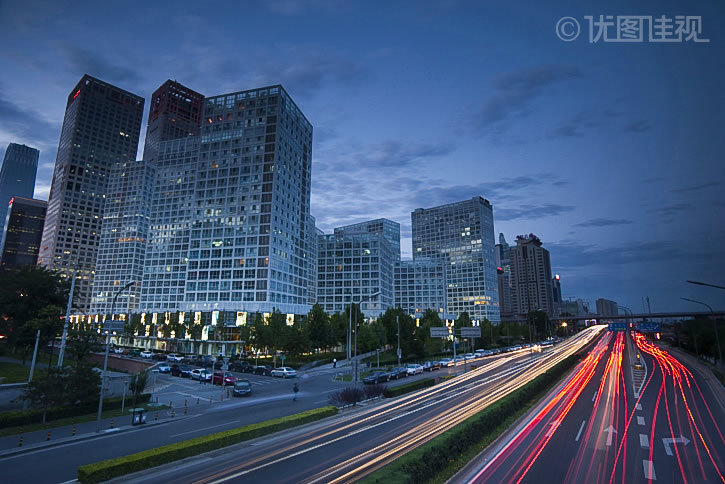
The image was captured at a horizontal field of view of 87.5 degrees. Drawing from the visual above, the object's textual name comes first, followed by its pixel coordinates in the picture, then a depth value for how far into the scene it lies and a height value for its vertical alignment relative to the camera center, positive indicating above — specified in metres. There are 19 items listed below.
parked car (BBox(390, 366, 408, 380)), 53.97 -8.56
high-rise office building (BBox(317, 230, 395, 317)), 144.62 +16.32
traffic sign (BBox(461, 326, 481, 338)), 60.29 -2.84
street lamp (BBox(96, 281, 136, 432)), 27.51 -8.05
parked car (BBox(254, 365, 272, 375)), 61.56 -9.23
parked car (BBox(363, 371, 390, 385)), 48.69 -8.41
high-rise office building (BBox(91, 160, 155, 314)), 156.21 +31.03
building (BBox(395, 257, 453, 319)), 177.75 +12.77
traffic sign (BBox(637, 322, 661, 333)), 110.21 -3.55
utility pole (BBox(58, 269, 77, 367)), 36.59 -3.15
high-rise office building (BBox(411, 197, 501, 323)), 189.75 +14.53
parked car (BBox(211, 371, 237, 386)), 49.90 -8.74
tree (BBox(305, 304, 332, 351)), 81.38 -3.43
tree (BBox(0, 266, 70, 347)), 50.94 +1.92
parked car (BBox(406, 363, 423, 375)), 59.39 -8.74
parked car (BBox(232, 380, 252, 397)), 43.06 -8.65
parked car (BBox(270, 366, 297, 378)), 59.28 -9.29
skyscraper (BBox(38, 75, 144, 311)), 190.38 +38.11
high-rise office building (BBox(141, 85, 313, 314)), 103.56 +27.24
